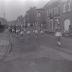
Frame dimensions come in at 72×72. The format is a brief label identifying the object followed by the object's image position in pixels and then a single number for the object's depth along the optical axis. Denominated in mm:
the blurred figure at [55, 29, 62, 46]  5455
